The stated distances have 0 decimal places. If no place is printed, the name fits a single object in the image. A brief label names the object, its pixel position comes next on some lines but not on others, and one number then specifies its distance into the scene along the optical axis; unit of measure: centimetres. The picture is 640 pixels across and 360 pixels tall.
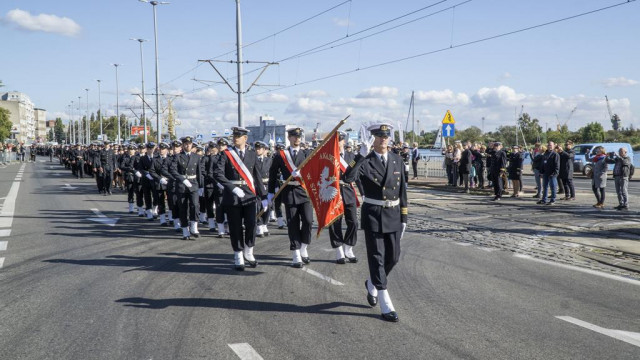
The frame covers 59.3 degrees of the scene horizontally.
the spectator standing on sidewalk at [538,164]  1898
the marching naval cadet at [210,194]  1264
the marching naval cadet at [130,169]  1638
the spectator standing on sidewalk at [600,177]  1643
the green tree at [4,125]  7812
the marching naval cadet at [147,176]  1412
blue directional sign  2331
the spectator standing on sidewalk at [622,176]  1576
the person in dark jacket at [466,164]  2138
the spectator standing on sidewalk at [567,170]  1819
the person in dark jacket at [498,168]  1882
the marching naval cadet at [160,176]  1312
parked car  3306
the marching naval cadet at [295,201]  873
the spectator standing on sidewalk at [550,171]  1752
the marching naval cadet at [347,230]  889
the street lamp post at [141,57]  4552
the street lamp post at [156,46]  3633
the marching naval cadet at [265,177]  1016
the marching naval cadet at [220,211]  1181
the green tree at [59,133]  18878
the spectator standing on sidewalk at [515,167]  1908
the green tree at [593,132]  6994
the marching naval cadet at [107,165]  2244
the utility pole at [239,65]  2641
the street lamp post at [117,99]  6078
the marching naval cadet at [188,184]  1155
